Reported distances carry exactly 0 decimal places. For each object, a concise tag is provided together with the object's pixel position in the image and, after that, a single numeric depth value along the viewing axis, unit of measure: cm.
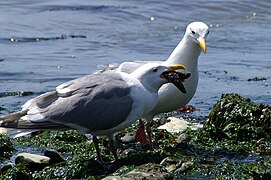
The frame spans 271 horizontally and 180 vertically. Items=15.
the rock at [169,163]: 1098
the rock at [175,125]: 1438
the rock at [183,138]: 1306
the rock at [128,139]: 1340
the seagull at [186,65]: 1302
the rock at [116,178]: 987
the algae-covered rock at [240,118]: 1323
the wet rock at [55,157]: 1150
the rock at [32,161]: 1132
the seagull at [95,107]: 1124
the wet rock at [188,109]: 1645
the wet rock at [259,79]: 1935
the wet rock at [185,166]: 1094
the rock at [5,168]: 1117
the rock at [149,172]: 996
